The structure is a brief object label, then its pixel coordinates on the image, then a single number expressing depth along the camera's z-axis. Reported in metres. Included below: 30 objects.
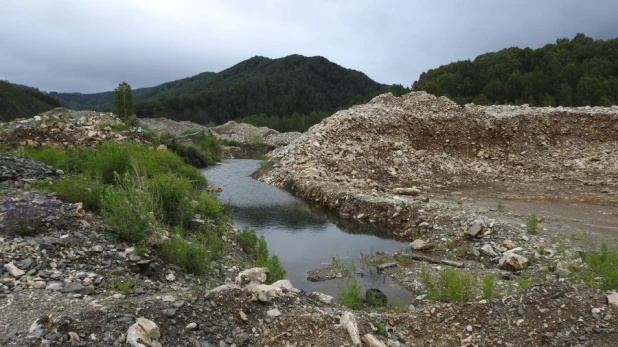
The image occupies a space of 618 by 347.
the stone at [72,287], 4.57
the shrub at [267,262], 6.25
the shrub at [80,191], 7.21
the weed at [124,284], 4.67
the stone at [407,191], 13.04
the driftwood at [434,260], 7.30
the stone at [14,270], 4.73
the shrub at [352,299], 5.56
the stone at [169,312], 4.01
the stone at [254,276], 5.66
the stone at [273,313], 4.34
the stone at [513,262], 6.89
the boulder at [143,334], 3.58
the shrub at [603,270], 4.81
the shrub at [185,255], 6.13
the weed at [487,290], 5.03
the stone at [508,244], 7.70
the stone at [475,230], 8.38
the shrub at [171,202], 8.30
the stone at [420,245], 8.55
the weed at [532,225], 8.26
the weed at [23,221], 5.67
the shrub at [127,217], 6.11
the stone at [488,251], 7.61
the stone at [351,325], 4.13
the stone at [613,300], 4.26
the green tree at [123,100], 35.41
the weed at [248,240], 8.36
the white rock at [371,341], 4.14
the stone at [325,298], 5.34
